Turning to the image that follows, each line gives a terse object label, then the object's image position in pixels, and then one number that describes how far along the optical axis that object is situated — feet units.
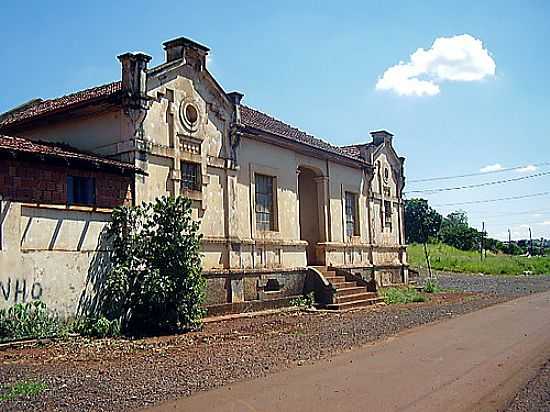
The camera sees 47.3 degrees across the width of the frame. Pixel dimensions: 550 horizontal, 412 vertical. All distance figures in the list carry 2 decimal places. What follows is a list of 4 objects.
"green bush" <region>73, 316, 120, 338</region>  43.06
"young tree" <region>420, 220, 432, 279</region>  259.41
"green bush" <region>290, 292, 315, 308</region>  67.66
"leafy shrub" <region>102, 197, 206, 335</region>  45.75
